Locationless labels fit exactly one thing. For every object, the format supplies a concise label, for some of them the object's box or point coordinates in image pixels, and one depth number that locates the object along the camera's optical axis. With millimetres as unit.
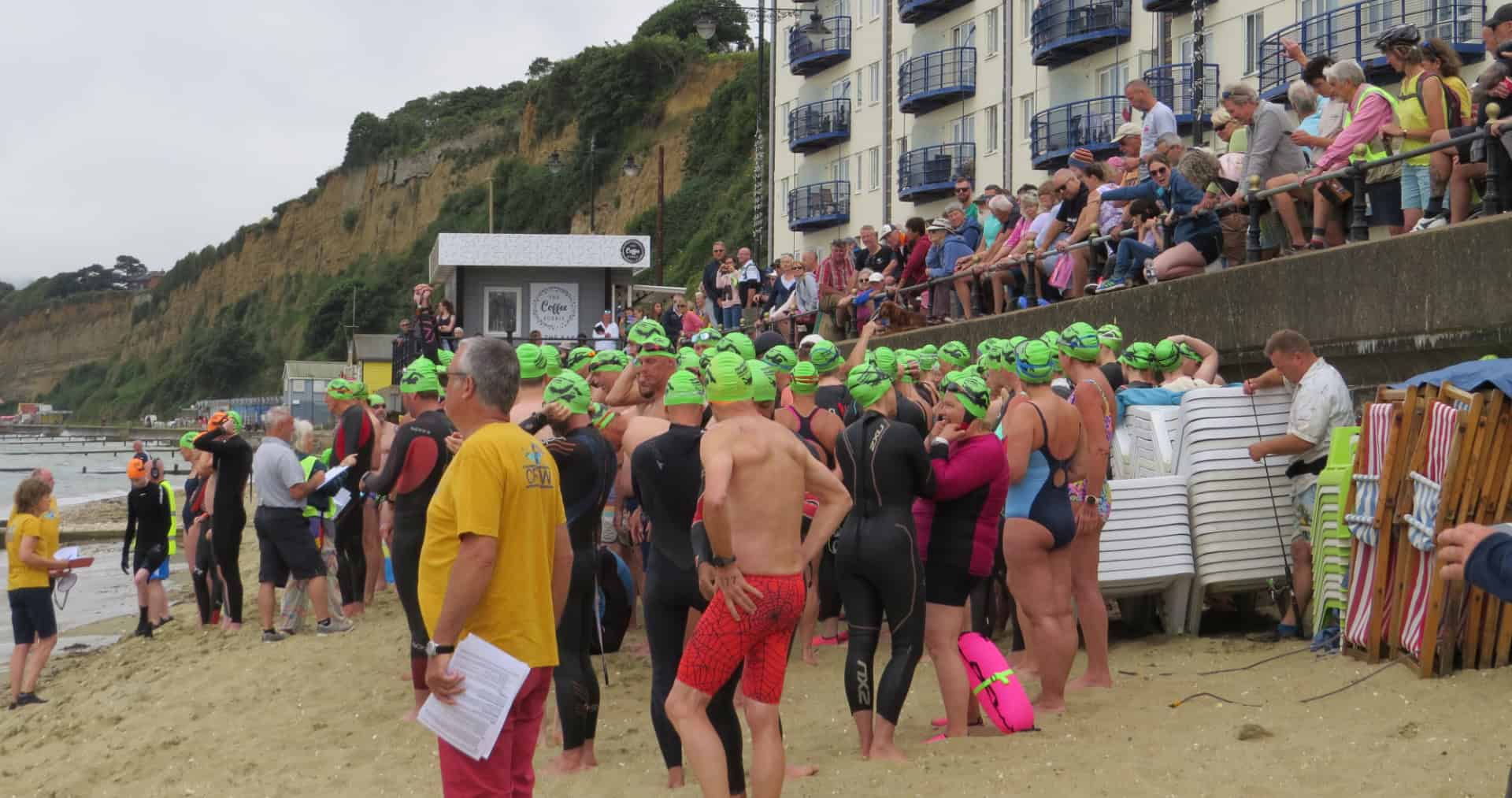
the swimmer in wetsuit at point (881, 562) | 6582
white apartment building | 28078
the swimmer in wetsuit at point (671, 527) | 6277
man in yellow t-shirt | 4414
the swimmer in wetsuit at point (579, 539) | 6801
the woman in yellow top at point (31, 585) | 10727
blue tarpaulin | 6398
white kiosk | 29453
